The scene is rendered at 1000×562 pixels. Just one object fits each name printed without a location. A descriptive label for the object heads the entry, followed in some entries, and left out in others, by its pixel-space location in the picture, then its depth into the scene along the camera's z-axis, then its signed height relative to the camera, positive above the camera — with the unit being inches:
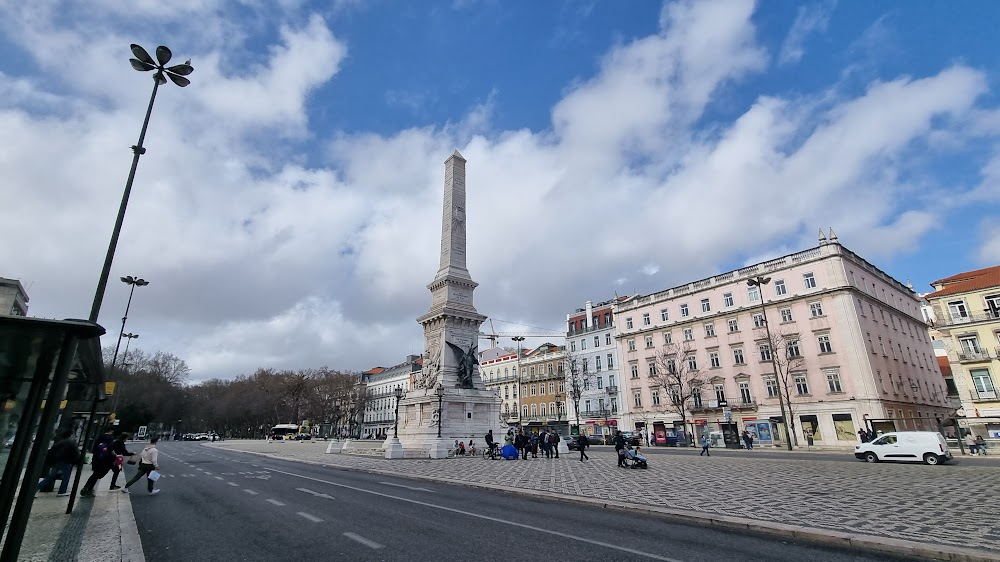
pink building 1488.7 +255.0
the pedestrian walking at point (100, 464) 503.5 -31.9
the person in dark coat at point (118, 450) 560.2 -19.4
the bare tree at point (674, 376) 1820.9 +203.2
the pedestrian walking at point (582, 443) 996.7 -28.7
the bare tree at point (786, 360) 1581.0 +224.2
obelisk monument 1261.1 +148.8
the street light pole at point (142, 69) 353.0 +302.9
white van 801.6 -38.0
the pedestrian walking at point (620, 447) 809.5 -30.6
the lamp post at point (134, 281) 1005.8 +317.3
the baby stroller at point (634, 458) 780.6 -47.1
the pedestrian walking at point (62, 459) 495.9 -25.7
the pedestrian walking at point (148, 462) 528.0 -31.6
